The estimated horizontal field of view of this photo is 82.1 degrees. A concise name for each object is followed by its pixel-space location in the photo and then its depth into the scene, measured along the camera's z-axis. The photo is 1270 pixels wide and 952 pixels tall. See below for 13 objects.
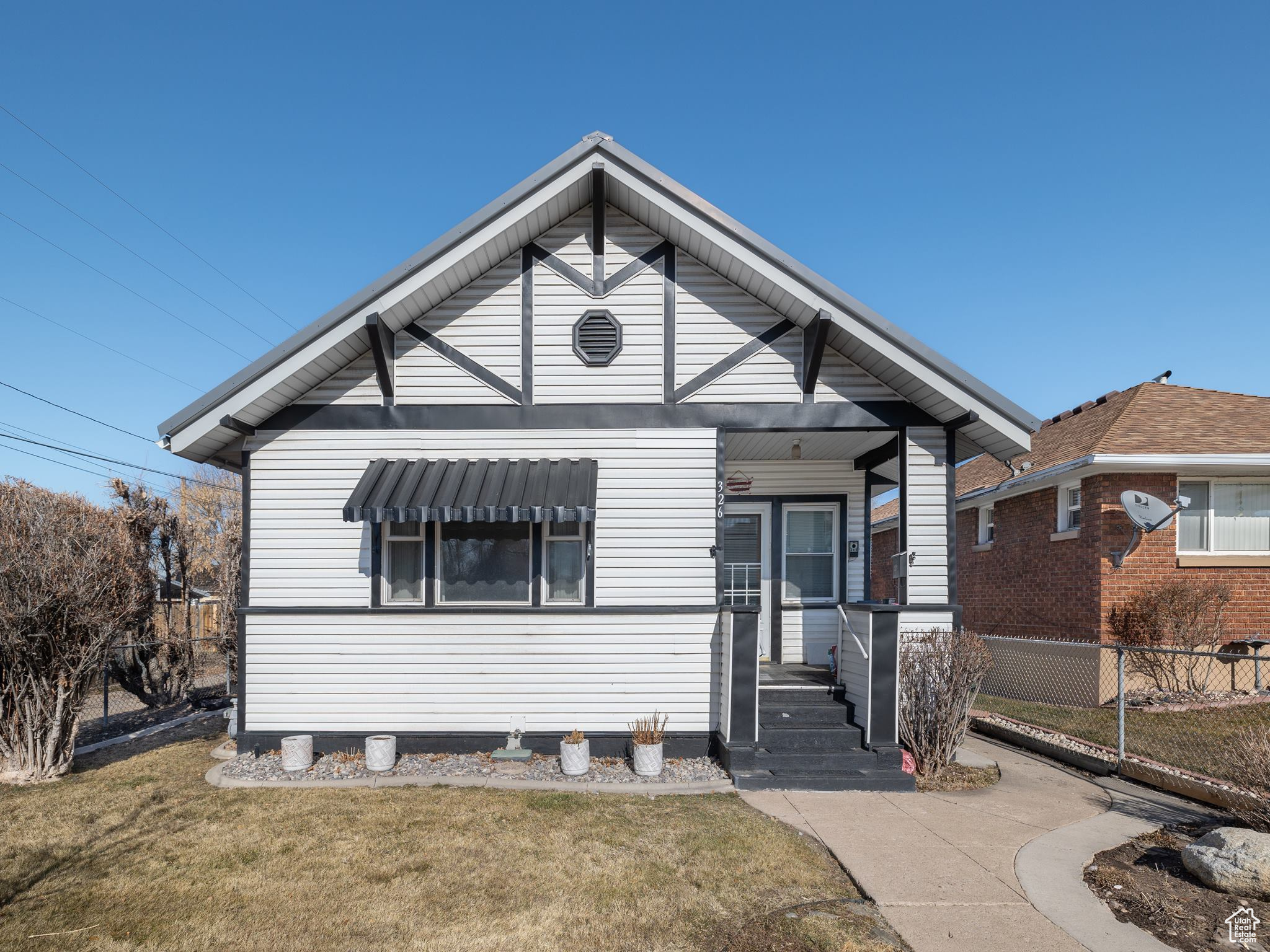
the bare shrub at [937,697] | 7.70
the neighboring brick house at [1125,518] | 11.39
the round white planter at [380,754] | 7.51
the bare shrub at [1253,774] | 5.52
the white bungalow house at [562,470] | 7.95
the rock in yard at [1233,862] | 4.69
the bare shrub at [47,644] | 7.17
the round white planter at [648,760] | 7.37
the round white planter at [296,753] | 7.57
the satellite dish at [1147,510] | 10.76
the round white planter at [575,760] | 7.40
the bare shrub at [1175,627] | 11.09
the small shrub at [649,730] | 7.60
